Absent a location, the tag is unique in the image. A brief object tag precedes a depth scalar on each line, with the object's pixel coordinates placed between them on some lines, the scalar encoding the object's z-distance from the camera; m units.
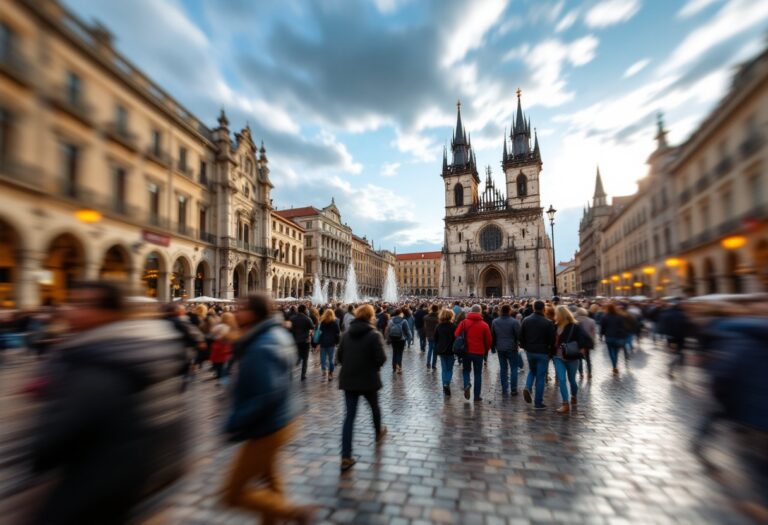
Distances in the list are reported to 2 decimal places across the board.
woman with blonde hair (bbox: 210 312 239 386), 8.48
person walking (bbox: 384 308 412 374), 10.07
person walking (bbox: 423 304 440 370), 11.20
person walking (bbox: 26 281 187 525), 1.75
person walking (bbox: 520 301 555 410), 6.76
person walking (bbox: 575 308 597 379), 8.54
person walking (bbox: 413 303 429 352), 13.88
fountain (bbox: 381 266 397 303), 59.44
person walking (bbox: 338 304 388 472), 4.52
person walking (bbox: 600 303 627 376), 9.84
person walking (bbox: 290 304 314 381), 9.54
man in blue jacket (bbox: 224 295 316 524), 2.72
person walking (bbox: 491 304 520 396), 7.62
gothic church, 60.66
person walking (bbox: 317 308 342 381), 9.50
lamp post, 25.14
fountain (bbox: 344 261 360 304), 68.09
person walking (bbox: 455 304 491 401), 7.22
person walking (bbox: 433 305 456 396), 7.87
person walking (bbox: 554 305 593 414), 6.65
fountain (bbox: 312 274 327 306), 43.03
